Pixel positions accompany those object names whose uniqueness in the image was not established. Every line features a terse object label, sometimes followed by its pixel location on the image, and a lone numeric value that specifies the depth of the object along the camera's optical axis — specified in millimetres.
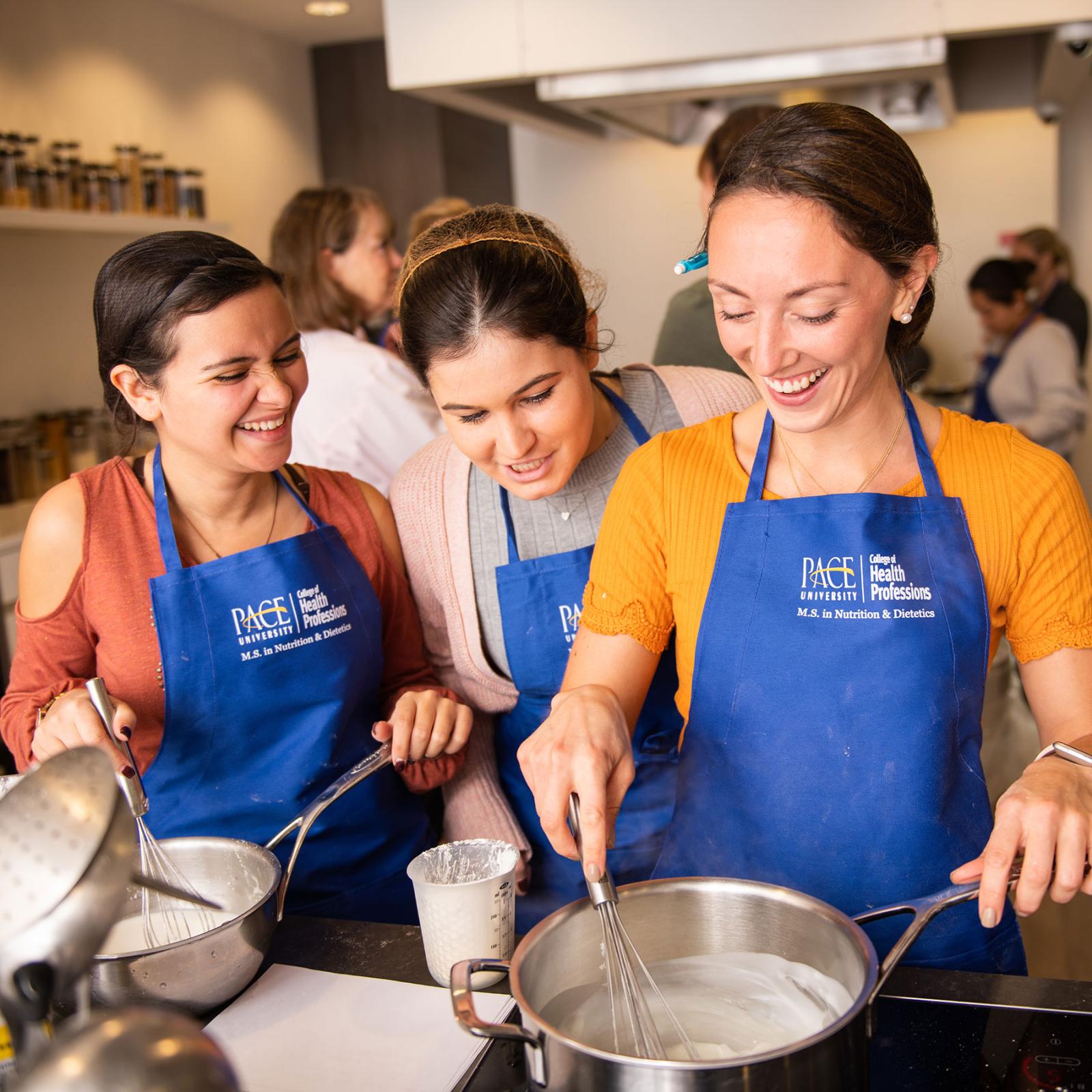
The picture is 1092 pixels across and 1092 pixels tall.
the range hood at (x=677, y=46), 2381
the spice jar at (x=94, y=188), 3562
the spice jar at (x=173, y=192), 3914
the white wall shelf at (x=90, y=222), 3150
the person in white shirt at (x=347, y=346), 2186
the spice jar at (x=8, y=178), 3168
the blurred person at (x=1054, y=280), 4152
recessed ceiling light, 4207
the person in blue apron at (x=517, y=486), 1250
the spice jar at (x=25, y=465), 3240
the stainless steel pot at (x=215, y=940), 850
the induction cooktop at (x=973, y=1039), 799
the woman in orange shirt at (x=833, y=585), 993
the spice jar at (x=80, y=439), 3512
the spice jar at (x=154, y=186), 3809
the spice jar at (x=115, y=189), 3615
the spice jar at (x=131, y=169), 3701
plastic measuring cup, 938
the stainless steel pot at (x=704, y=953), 646
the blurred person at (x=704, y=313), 2105
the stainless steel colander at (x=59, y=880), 586
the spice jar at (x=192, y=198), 4000
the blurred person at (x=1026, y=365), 3756
